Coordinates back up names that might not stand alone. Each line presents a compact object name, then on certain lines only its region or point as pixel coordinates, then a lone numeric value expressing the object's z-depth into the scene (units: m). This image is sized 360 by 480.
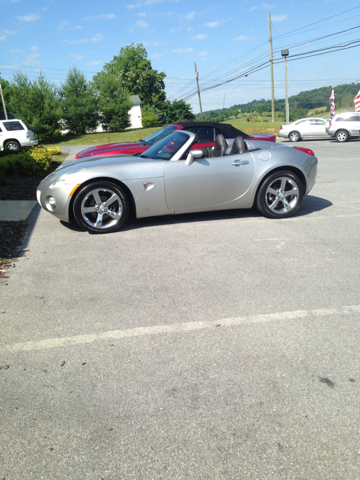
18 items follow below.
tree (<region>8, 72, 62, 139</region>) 36.25
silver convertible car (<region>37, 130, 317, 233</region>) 5.62
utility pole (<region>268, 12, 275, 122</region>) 38.50
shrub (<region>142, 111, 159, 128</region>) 49.91
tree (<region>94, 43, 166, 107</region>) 78.25
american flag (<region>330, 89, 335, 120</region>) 28.96
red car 7.68
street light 36.66
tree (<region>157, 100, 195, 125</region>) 52.50
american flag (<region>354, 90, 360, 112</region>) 26.67
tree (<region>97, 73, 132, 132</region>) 41.94
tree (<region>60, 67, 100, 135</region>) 40.11
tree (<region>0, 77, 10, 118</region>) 68.14
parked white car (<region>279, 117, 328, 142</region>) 25.84
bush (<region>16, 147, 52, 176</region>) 12.17
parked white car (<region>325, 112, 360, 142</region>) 22.96
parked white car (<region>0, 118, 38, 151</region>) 21.39
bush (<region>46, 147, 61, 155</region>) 20.91
